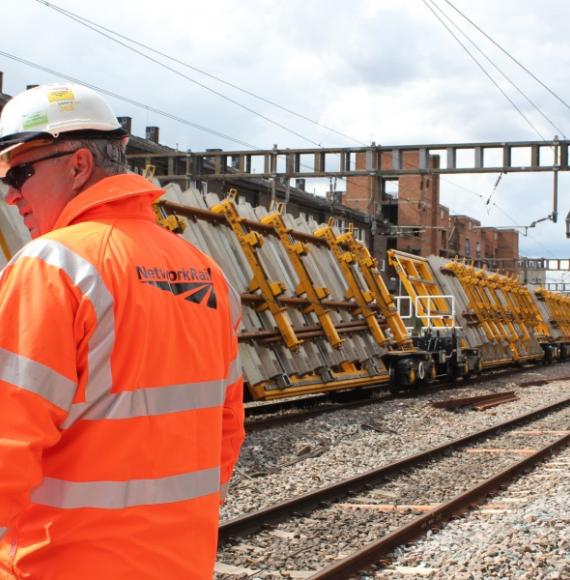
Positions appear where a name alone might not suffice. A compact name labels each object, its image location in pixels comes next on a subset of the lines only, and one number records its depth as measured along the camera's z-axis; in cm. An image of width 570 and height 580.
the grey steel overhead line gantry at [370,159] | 2681
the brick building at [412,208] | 7044
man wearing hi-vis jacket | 175
